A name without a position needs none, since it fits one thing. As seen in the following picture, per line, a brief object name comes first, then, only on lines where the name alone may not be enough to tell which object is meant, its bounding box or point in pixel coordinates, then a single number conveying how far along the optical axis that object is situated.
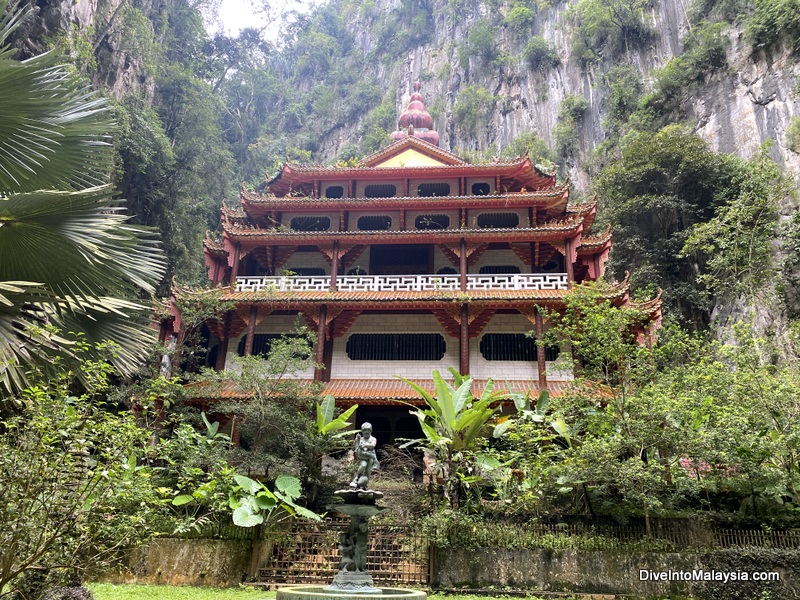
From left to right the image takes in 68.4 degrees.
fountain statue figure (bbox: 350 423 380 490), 8.42
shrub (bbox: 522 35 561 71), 38.91
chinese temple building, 17.95
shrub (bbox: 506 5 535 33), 41.97
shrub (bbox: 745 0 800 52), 25.31
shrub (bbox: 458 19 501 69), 42.62
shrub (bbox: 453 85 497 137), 39.94
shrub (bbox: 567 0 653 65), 35.28
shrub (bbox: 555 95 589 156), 34.50
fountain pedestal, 7.67
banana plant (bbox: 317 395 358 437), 13.76
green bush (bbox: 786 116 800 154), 23.20
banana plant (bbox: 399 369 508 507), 12.24
